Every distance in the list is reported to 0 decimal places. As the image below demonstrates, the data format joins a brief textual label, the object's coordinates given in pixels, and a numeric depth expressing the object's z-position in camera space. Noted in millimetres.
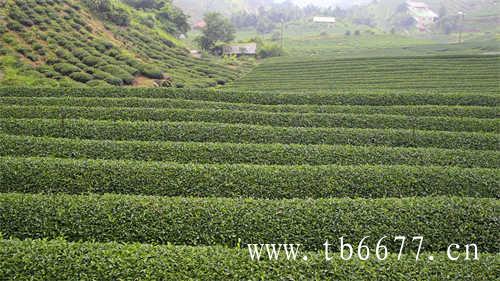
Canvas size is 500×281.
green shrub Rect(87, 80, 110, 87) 32969
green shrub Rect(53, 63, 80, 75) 34784
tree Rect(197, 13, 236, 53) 76800
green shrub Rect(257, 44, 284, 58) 74125
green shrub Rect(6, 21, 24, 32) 37781
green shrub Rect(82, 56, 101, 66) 38219
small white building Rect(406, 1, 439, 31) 153375
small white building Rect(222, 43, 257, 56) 74438
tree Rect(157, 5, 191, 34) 78500
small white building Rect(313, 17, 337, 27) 143900
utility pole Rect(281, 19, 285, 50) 99344
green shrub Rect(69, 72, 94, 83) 34219
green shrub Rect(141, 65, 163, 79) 39969
